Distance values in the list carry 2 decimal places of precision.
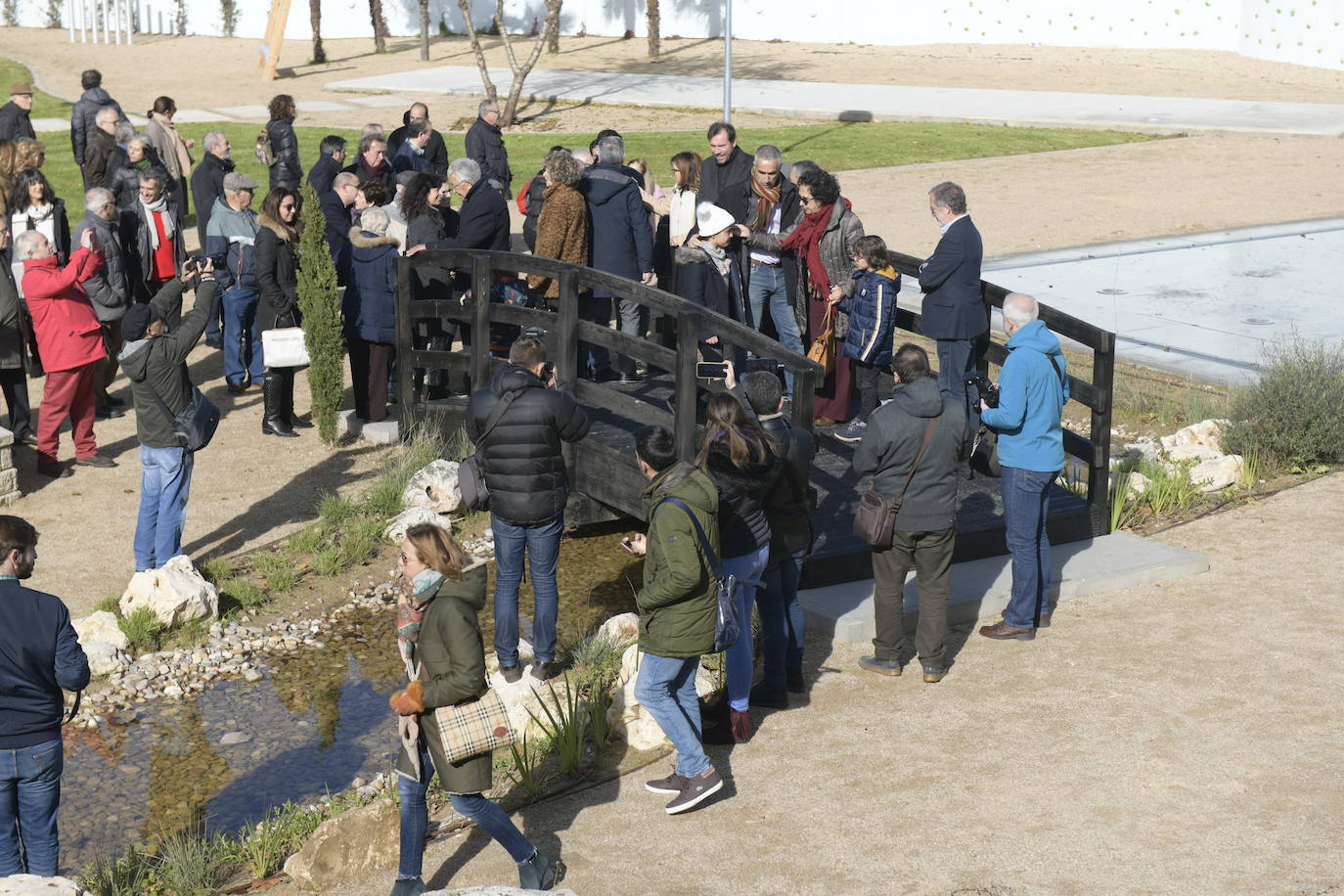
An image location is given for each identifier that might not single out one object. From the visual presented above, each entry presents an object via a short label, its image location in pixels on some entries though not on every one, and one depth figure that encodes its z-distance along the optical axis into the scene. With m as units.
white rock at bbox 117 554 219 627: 8.63
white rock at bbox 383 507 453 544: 10.08
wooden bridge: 8.69
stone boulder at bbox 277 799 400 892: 5.99
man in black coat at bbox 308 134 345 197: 14.20
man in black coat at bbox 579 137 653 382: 11.02
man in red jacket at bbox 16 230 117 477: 10.45
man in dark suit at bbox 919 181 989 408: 9.38
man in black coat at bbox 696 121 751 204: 11.53
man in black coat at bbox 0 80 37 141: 17.23
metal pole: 24.55
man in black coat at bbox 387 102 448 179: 16.82
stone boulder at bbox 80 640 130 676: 8.12
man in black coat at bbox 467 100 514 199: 16.53
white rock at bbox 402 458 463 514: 10.58
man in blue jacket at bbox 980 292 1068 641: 7.72
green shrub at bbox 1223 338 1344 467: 10.86
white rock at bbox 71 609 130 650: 8.24
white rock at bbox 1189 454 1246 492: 10.50
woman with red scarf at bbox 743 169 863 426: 10.14
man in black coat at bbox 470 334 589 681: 7.36
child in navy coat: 9.64
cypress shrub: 11.30
